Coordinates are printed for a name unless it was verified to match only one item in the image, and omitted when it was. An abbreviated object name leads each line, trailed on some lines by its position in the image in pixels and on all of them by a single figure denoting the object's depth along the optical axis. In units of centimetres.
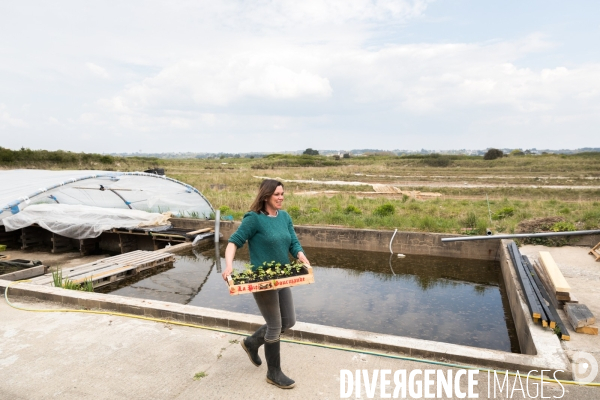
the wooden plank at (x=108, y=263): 705
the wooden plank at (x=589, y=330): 441
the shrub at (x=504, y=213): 1247
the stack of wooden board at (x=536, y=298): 442
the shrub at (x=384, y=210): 1289
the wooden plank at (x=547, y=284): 533
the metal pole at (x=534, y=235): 597
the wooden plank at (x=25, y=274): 719
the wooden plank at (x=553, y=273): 516
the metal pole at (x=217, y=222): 1169
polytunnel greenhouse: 928
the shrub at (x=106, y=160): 4029
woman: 312
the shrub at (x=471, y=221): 1098
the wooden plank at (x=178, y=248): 1028
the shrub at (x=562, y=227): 934
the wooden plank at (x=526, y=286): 467
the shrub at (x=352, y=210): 1321
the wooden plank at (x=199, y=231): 1143
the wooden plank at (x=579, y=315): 445
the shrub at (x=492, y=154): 6194
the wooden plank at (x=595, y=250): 797
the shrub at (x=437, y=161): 5318
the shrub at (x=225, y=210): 1370
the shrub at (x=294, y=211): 1296
